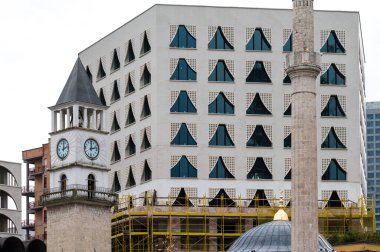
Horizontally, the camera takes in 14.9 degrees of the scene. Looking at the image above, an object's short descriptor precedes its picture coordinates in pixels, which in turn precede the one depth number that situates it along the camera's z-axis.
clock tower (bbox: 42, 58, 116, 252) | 136.50
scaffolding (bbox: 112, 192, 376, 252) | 150.62
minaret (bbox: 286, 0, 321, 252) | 104.75
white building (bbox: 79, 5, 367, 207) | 156.25
